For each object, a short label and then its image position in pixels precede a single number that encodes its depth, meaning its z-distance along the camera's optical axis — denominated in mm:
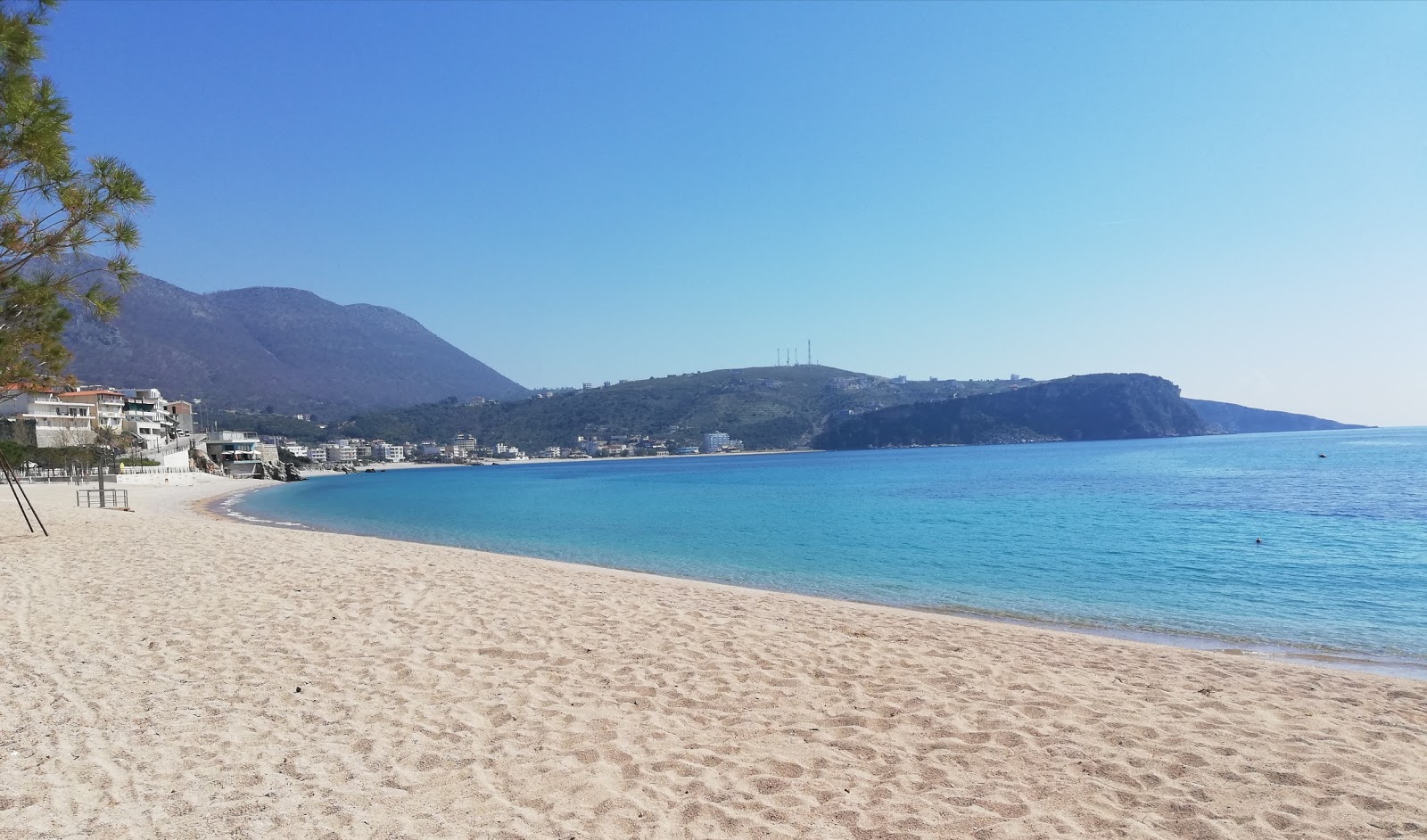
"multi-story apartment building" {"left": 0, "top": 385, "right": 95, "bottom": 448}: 72125
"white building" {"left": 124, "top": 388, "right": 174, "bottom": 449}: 94438
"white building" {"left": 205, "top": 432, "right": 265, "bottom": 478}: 106562
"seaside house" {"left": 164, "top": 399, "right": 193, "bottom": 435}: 114750
